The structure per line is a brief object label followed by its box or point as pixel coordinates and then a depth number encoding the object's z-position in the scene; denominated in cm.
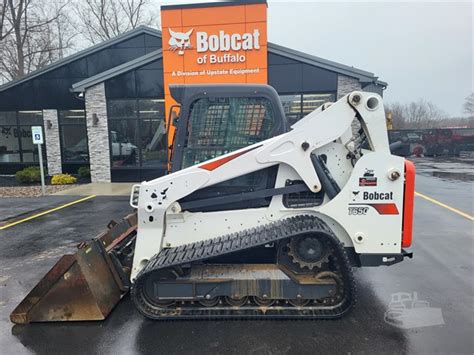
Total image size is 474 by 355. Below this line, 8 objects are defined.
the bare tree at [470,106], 6384
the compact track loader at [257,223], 363
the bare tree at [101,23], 3253
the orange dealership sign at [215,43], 1216
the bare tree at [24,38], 2506
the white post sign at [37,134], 1196
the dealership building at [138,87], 1236
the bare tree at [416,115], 5925
